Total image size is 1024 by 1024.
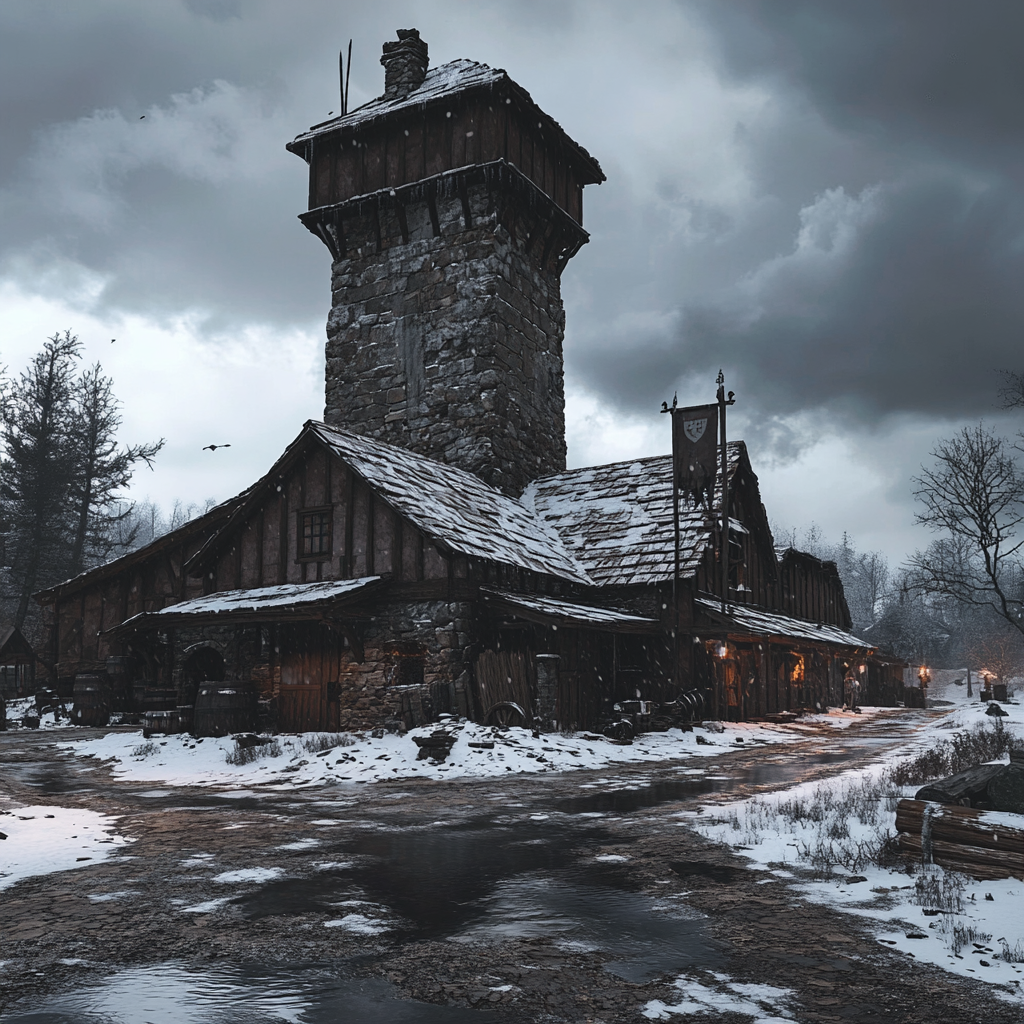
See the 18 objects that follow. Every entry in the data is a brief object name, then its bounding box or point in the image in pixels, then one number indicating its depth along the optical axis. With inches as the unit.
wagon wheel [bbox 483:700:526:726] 717.9
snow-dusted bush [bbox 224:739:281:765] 635.1
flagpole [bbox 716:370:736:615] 915.4
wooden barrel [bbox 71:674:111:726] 1035.9
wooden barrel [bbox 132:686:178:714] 807.7
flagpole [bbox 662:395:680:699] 924.2
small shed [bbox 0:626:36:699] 1275.8
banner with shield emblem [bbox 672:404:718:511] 928.3
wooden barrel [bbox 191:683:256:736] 725.9
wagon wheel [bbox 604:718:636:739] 778.8
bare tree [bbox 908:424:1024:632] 1000.2
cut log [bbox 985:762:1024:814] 280.7
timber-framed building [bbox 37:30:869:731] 780.6
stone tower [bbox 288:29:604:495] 1087.0
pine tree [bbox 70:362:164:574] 1695.4
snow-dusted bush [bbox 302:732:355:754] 655.8
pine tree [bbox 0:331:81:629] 1609.3
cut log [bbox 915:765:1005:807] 292.0
